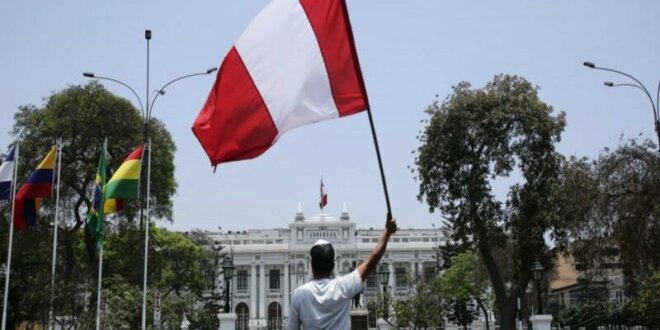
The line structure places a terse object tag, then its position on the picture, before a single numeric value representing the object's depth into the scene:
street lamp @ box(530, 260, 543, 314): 23.08
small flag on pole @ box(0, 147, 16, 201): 23.98
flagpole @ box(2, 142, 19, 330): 23.97
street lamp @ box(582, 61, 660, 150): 22.07
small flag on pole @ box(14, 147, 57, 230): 24.09
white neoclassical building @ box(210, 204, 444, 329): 83.69
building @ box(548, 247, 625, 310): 25.53
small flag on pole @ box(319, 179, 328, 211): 58.51
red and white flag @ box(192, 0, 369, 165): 5.89
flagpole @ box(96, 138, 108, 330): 22.56
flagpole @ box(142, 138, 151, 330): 21.92
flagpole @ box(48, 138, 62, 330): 26.75
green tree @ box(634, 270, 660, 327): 24.14
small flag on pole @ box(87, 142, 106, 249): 22.48
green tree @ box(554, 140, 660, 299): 23.27
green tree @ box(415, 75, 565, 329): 29.33
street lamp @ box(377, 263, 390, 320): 30.71
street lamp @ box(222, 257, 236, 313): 26.35
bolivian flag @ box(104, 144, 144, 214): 21.67
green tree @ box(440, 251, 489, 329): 48.75
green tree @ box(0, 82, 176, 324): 33.28
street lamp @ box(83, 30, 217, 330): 22.05
